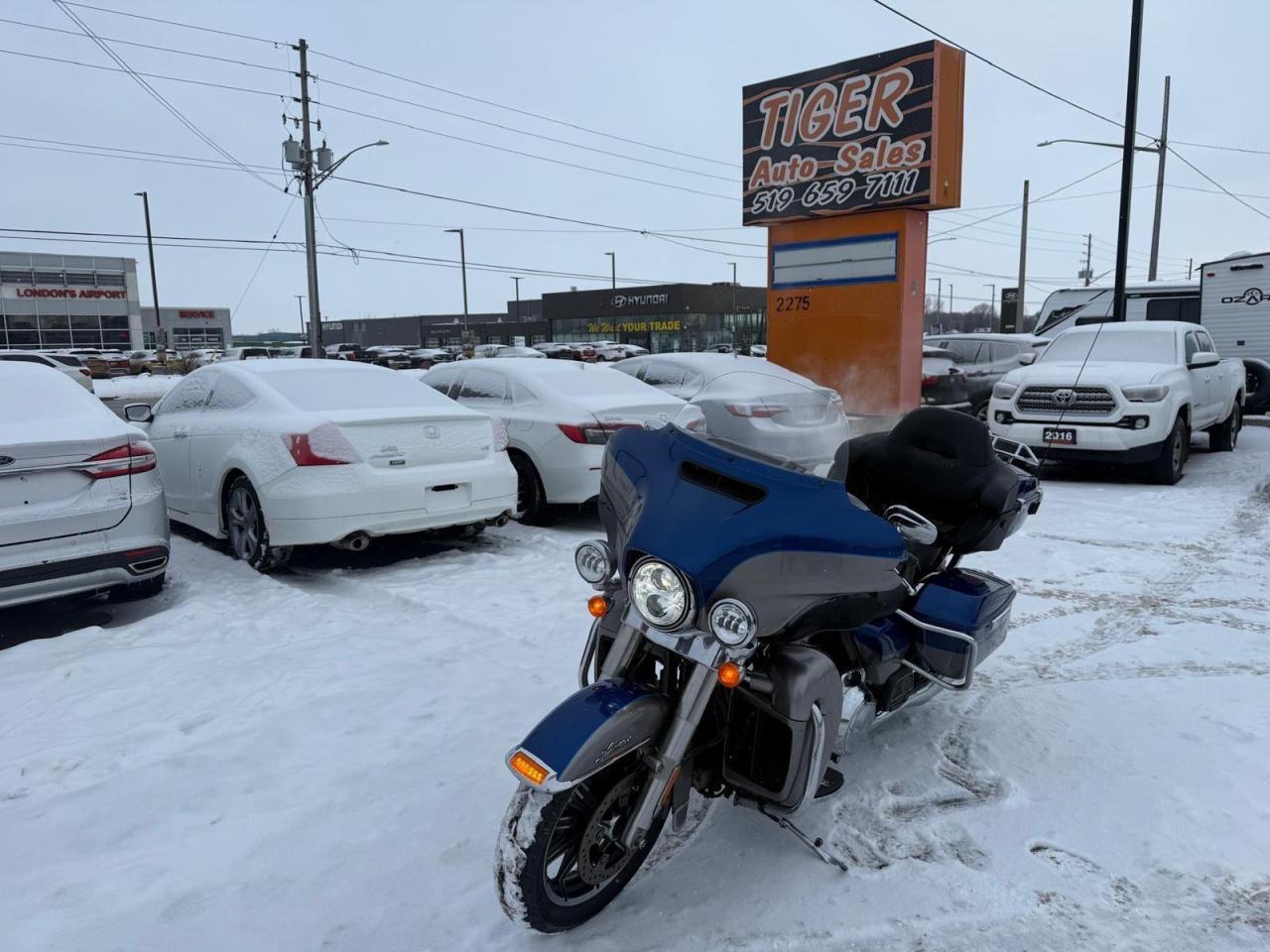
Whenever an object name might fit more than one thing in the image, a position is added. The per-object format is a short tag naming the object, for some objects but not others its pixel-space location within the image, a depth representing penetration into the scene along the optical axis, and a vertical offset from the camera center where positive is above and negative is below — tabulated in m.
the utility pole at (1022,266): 38.34 +3.17
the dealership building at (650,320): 64.56 +1.68
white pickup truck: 8.98 -0.68
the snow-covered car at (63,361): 19.41 -0.27
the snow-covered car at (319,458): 5.56 -0.76
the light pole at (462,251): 52.81 +6.00
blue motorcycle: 2.25 -0.87
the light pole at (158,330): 41.22 +1.00
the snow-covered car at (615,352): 43.30 -0.51
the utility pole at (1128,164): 14.42 +2.93
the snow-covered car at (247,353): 38.67 -0.24
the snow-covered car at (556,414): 7.22 -0.60
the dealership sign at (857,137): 11.55 +2.80
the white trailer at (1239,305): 14.82 +0.46
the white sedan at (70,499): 4.43 -0.79
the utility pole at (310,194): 26.30 +4.59
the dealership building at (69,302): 58.12 +3.29
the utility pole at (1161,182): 26.19 +4.66
